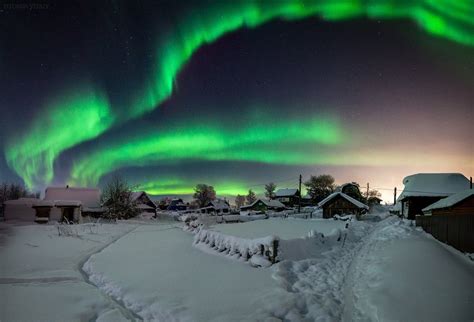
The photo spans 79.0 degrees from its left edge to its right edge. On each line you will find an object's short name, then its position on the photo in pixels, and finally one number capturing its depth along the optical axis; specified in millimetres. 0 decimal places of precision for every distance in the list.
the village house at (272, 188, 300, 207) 94062
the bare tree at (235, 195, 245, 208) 134375
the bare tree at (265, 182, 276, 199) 103100
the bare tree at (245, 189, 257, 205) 115862
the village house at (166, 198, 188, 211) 108812
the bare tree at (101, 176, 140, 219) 48312
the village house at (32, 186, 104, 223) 40281
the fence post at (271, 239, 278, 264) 11031
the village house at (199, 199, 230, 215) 80188
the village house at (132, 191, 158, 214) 63509
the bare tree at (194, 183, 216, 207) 94250
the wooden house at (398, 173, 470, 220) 39344
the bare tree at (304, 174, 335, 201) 82562
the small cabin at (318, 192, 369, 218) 50344
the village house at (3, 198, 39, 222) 39188
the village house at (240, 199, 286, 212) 76562
